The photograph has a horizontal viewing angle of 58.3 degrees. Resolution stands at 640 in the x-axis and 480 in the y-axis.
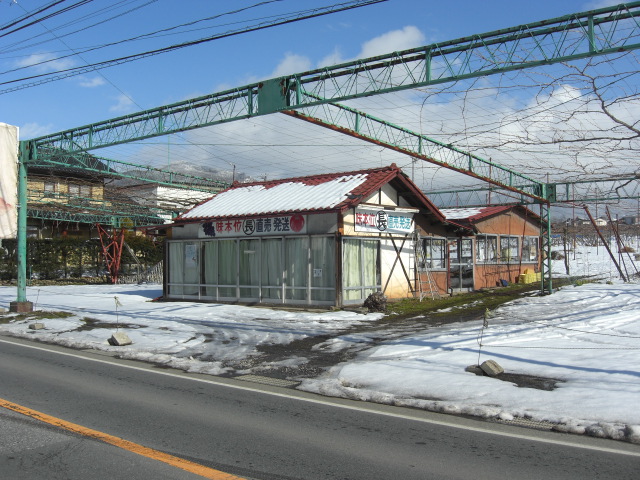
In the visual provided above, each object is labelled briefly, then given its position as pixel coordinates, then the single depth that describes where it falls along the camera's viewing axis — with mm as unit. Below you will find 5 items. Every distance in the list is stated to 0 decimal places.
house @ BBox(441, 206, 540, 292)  26891
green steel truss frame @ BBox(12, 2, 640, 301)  9555
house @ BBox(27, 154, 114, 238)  36634
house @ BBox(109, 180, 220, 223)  32800
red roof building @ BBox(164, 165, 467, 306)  19438
